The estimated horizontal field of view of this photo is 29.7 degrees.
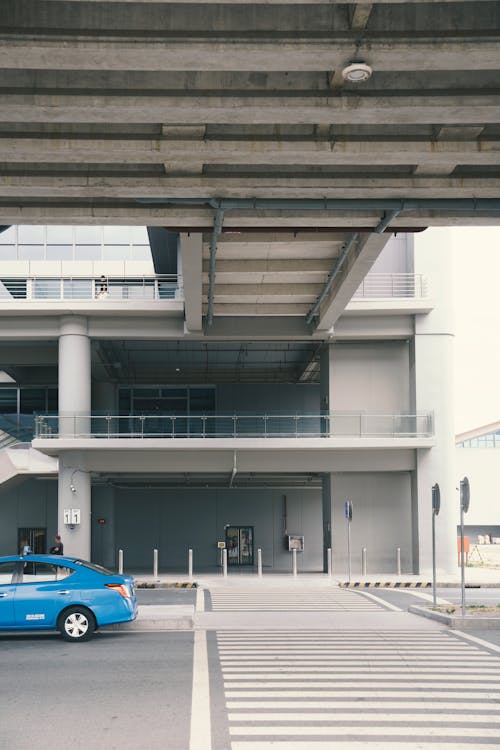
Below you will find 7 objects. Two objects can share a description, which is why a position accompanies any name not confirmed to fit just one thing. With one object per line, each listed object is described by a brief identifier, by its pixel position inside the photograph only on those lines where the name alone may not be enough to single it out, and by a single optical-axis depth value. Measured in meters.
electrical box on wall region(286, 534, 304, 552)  41.19
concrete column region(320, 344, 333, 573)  34.28
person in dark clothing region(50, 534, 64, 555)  28.20
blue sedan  15.20
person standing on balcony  34.16
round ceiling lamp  10.62
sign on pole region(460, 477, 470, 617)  18.08
